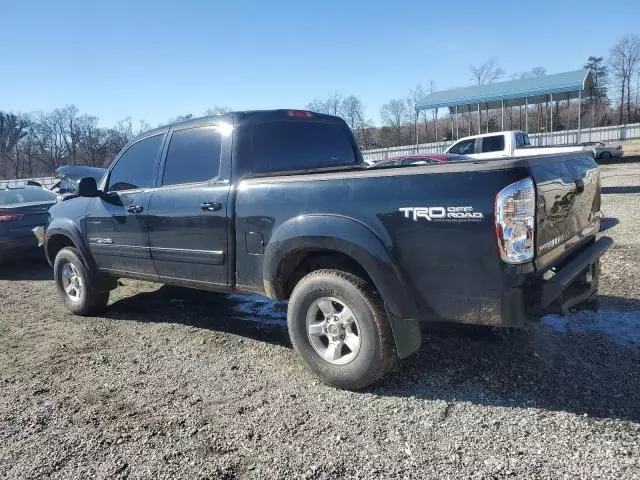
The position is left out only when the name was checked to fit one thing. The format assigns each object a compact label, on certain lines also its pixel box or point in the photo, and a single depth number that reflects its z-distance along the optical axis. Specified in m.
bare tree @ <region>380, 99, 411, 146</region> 57.00
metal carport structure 28.06
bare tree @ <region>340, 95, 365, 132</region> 60.06
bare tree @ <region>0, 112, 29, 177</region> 82.81
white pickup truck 17.14
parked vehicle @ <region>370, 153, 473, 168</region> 13.90
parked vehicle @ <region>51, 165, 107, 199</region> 13.66
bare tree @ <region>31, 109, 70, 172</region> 83.50
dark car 8.46
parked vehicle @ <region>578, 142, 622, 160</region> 29.08
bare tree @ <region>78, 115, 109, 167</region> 76.06
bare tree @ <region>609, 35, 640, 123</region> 67.88
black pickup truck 2.88
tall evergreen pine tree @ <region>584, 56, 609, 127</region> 61.98
